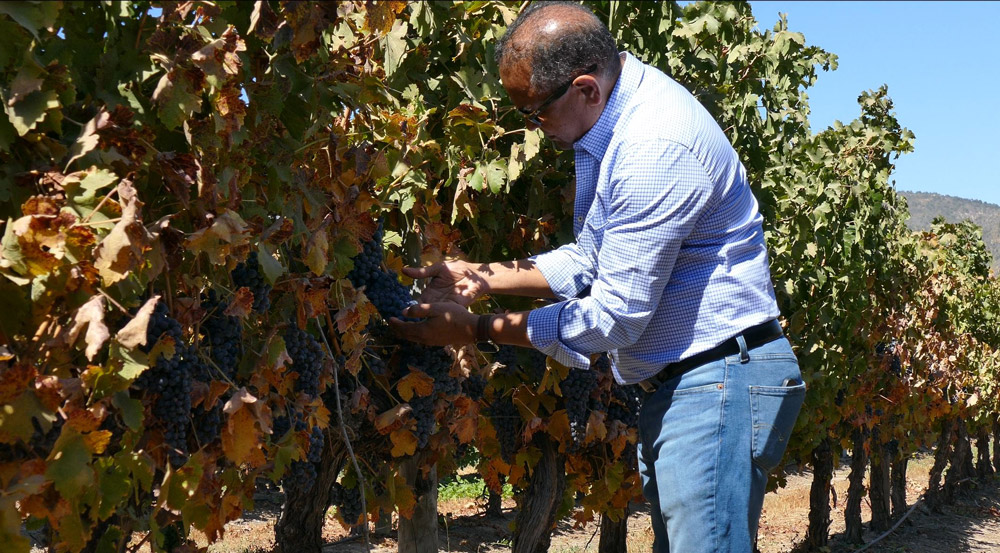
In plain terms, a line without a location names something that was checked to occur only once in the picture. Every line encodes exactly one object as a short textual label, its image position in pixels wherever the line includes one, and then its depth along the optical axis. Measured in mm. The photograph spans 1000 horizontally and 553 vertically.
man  2289
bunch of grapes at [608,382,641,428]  4707
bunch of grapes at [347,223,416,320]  2979
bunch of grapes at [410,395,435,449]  3227
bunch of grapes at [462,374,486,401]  3680
